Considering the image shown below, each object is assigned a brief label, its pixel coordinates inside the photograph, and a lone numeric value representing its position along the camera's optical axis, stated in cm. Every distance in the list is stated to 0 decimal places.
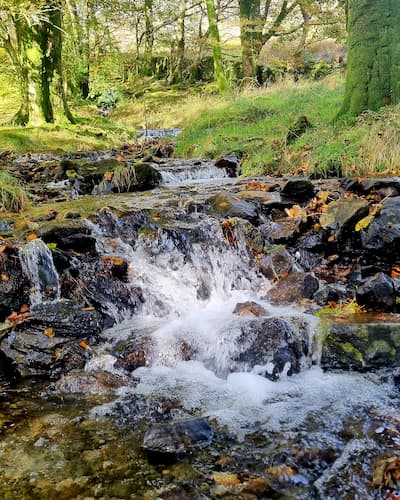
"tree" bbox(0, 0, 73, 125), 1168
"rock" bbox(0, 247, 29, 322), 380
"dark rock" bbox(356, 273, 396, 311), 362
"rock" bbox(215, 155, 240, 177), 860
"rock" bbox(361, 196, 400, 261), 439
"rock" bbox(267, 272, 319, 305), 409
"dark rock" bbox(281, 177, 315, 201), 581
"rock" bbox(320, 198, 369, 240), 475
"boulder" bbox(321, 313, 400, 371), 304
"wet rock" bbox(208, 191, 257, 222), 540
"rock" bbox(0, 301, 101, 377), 327
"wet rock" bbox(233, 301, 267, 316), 377
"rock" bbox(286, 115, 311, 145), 820
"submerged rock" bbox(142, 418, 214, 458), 226
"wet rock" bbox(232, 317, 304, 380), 319
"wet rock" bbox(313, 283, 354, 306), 398
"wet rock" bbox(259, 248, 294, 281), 460
